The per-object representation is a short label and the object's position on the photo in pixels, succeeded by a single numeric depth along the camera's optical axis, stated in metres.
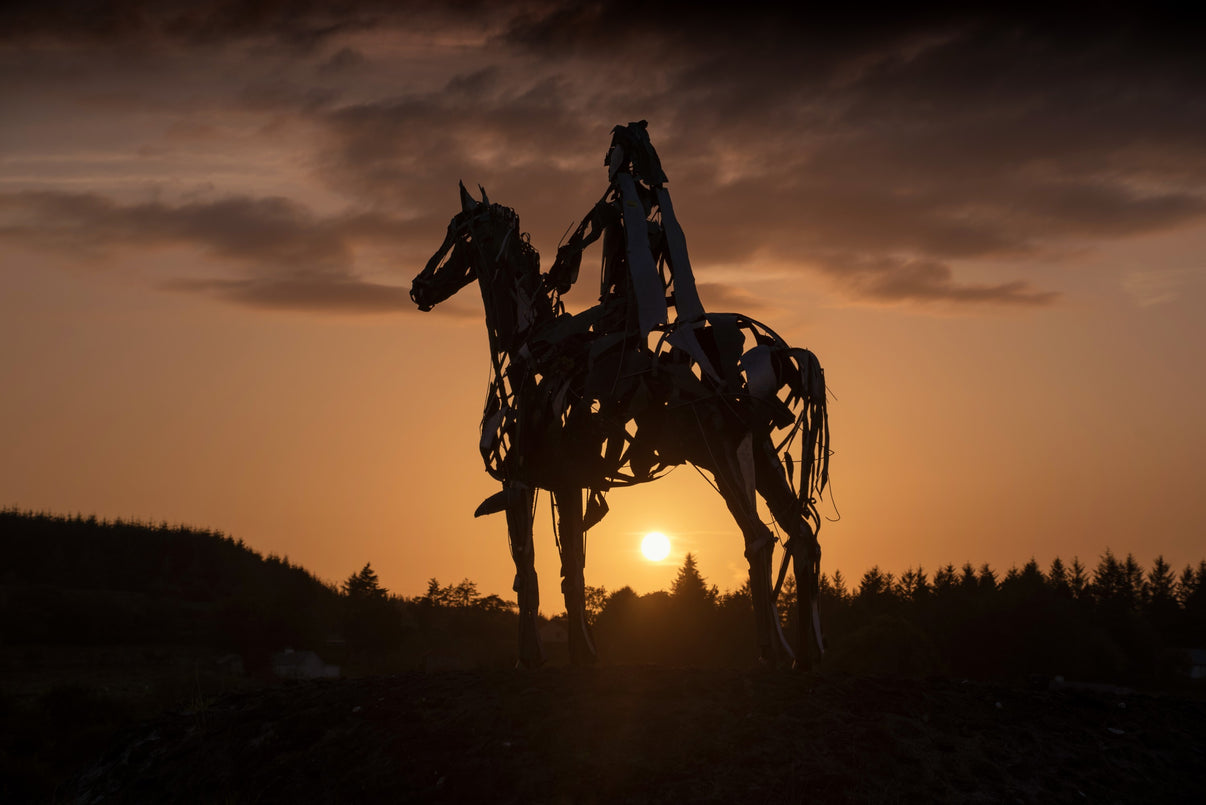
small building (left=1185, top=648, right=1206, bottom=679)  56.03
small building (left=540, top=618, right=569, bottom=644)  50.03
